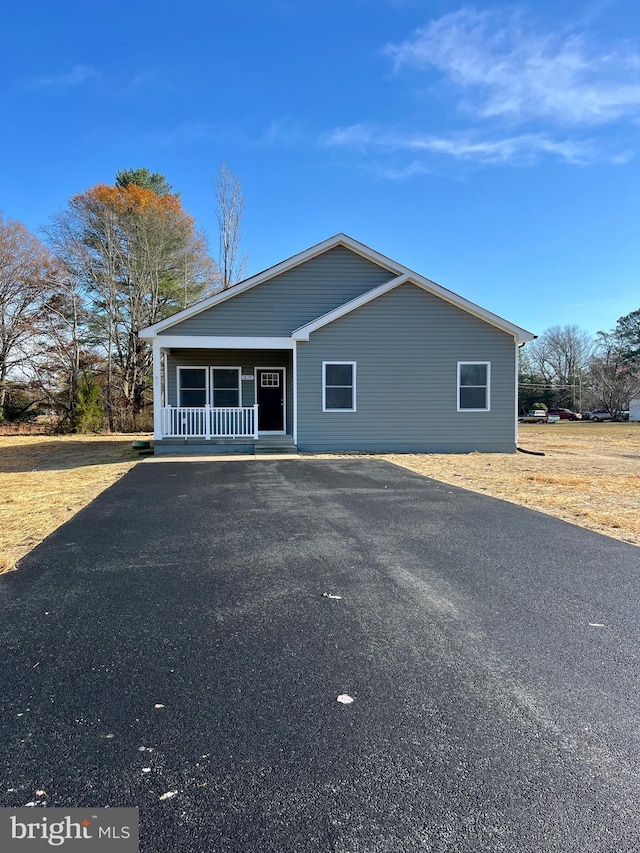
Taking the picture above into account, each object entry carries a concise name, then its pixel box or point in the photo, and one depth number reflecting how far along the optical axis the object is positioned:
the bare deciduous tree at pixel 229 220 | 27.94
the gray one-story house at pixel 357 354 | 13.65
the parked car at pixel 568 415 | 53.09
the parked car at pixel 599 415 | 51.32
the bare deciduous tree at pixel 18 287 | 24.39
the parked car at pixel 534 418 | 49.19
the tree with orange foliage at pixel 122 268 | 25.56
